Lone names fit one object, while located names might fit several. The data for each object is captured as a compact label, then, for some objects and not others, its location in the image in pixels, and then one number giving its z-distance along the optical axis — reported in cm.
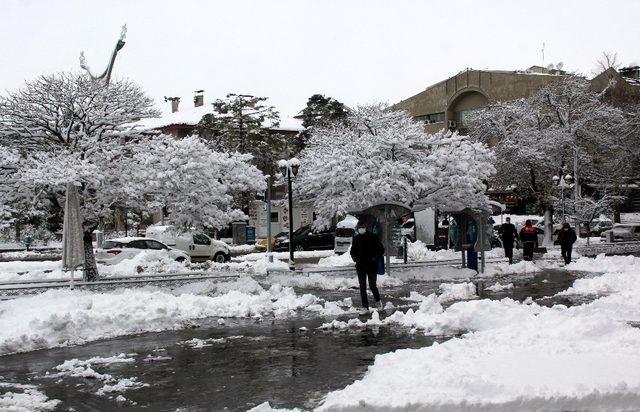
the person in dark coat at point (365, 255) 1421
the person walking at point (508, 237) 2686
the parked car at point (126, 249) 2642
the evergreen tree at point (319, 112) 5853
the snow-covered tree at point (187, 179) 2014
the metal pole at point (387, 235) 2173
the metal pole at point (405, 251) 2583
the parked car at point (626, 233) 4238
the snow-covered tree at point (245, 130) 5319
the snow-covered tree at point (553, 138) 4006
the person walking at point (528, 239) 2758
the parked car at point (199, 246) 3145
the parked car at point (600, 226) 4969
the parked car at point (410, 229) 3806
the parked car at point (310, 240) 3862
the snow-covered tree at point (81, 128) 1889
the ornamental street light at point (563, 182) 3617
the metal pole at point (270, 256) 2641
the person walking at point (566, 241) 2636
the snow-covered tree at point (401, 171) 3086
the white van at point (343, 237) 3275
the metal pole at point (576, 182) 3978
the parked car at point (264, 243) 3949
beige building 6238
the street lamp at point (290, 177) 2290
